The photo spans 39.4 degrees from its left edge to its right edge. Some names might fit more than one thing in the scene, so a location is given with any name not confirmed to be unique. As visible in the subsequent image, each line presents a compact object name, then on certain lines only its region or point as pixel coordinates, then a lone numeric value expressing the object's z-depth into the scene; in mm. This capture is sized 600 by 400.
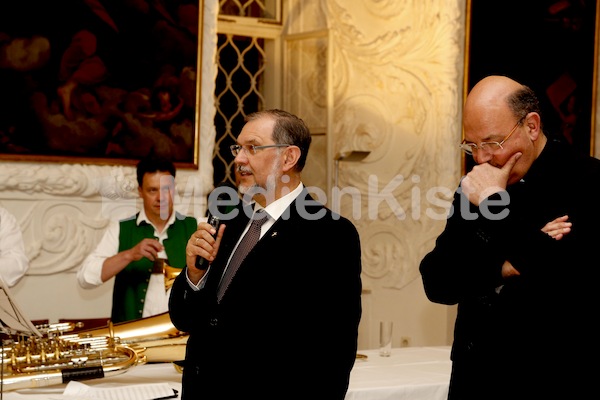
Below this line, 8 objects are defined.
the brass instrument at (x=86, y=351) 3279
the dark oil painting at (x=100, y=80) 6543
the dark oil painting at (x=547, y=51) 8086
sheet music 3227
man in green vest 4859
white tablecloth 3430
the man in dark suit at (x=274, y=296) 2725
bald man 2391
